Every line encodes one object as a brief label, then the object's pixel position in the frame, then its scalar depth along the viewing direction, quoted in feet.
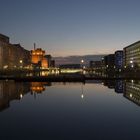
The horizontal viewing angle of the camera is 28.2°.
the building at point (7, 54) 502.38
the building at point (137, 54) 622.87
